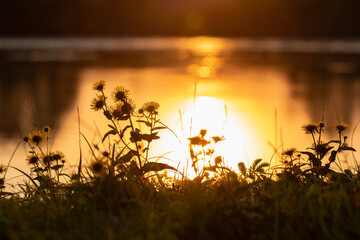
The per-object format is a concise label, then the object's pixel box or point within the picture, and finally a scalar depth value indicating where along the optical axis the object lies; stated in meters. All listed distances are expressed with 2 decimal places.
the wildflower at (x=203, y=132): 6.76
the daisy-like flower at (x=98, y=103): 6.92
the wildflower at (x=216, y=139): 6.70
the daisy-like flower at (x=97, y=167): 6.45
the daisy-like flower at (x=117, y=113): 6.98
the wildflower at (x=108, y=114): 6.82
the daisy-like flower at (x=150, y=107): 6.87
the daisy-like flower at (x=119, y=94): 6.93
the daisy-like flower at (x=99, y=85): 6.90
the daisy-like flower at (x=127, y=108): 6.94
